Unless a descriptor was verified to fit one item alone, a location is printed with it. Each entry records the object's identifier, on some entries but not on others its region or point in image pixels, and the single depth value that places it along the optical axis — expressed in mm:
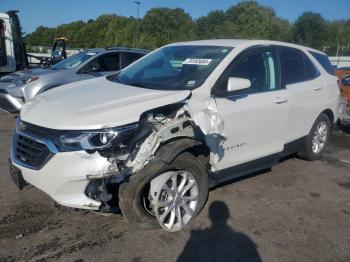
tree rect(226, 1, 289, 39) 69125
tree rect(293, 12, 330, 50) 69669
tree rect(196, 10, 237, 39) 68125
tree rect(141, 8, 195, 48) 68062
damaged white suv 3111
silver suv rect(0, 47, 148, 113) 7359
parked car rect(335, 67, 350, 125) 6570
